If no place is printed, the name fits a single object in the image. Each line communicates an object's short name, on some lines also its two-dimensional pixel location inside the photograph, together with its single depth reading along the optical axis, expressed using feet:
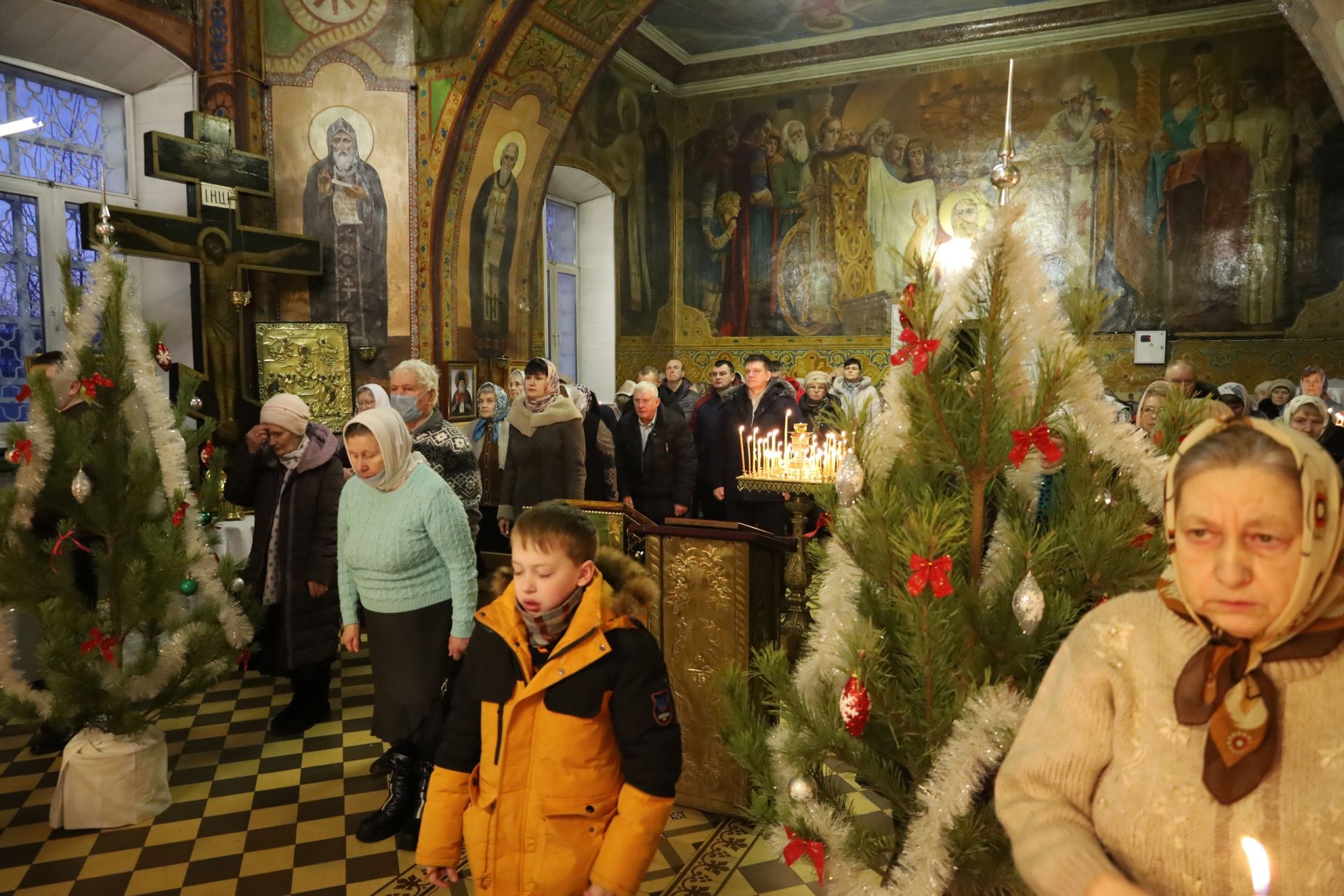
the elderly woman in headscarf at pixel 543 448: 17.21
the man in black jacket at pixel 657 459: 21.21
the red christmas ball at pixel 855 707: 6.23
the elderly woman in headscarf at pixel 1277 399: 29.99
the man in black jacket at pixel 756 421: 21.59
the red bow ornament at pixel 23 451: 11.54
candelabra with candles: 16.70
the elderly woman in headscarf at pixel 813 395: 23.06
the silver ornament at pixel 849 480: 6.74
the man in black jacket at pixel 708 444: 23.18
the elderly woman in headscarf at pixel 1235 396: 20.75
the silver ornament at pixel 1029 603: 5.84
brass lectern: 11.34
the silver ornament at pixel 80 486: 11.35
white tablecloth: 18.25
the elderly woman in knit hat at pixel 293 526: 13.99
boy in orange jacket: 6.55
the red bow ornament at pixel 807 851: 6.79
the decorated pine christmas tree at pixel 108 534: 11.50
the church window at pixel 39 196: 19.88
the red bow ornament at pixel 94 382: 11.52
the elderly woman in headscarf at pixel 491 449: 19.84
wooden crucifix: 19.48
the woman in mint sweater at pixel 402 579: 10.24
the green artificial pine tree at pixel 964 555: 6.02
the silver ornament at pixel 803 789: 6.81
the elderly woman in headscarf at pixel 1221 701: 3.64
